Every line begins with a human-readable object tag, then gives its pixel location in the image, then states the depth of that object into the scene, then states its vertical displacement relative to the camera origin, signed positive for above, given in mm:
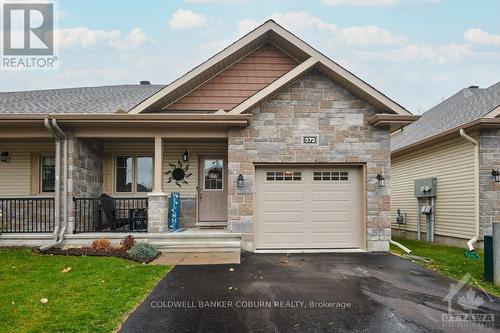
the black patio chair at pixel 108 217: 9211 -1107
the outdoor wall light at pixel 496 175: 9828 +7
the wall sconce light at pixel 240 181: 8867 -115
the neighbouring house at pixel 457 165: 9867 +333
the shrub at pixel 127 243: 8336 -1551
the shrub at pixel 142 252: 7588 -1616
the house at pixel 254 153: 8789 +605
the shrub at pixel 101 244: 8398 -1595
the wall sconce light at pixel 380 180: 8992 -107
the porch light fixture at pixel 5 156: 10422 +620
